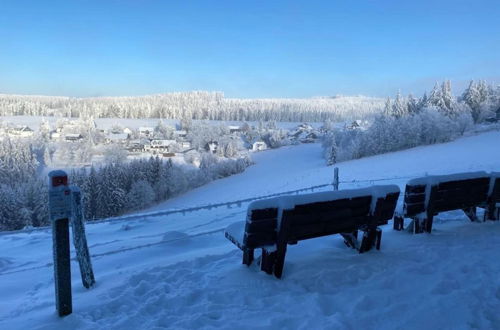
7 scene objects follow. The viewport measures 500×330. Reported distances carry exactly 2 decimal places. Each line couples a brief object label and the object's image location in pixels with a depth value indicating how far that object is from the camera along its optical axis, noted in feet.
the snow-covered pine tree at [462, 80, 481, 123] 195.31
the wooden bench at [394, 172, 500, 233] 19.17
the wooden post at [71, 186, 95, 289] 13.50
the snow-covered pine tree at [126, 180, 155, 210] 140.46
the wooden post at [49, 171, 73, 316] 11.27
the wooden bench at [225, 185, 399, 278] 14.06
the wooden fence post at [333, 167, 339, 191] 32.08
